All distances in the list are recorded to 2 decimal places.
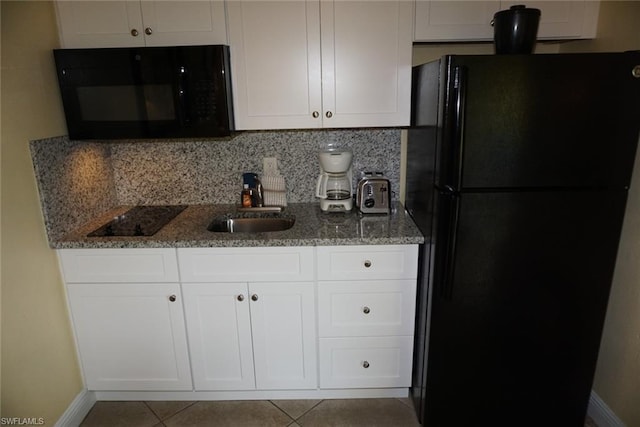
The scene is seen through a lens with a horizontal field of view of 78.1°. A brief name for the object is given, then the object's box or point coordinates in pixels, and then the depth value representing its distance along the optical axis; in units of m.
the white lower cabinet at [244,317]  1.81
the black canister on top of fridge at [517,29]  1.49
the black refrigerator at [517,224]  1.42
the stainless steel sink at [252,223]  2.20
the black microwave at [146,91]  1.73
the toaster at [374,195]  2.05
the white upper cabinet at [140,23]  1.75
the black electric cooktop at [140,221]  1.88
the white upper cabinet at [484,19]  1.75
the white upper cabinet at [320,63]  1.76
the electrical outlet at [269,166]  2.27
